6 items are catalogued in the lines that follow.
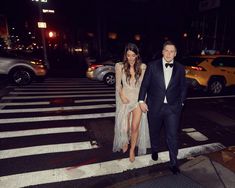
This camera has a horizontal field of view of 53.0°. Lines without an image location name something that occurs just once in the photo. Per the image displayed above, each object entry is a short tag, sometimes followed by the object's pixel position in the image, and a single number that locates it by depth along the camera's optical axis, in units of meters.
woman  3.98
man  3.67
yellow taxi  9.97
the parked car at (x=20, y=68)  11.64
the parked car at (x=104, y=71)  12.28
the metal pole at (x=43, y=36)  20.32
